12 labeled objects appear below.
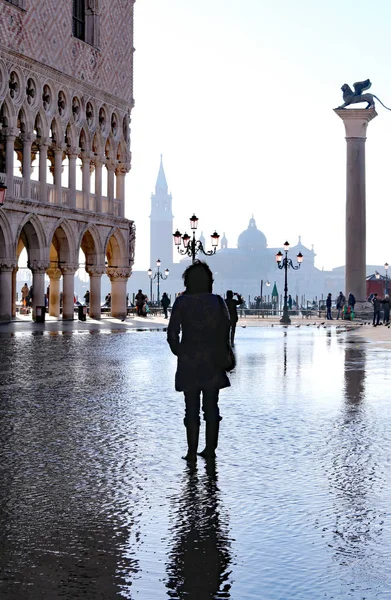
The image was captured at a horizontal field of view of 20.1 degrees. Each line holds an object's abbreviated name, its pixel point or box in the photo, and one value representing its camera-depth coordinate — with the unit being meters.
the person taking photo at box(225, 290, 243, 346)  23.11
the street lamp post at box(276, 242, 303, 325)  45.17
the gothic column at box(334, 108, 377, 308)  48.53
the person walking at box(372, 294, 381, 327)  44.03
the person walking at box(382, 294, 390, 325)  45.88
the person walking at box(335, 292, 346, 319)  53.88
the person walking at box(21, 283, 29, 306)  58.94
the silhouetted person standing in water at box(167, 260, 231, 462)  7.62
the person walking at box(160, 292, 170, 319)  52.38
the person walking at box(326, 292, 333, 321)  53.14
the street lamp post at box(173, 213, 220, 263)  36.78
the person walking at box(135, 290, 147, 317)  52.28
